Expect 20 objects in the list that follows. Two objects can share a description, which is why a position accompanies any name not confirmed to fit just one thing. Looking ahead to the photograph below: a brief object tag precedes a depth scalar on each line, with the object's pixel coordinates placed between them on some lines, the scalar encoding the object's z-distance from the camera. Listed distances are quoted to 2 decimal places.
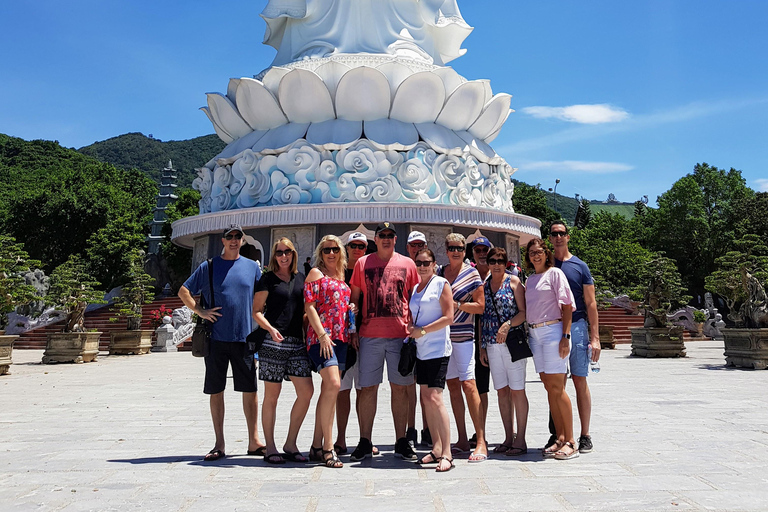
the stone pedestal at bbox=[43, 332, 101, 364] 13.35
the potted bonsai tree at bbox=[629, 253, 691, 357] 13.99
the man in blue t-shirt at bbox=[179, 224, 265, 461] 4.73
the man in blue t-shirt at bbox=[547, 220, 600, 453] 4.93
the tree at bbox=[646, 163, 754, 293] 36.91
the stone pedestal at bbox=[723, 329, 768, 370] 11.01
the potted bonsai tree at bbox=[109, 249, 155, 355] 15.97
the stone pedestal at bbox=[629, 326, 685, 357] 13.95
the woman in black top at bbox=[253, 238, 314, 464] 4.66
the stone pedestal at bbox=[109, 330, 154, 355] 15.95
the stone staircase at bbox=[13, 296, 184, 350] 19.89
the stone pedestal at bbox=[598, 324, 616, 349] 17.17
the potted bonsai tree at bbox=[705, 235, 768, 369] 11.06
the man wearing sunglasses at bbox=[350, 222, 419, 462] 4.64
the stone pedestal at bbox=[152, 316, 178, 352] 17.16
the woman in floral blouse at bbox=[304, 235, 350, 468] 4.51
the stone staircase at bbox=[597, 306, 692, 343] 20.75
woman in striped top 4.72
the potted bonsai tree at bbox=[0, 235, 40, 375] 11.09
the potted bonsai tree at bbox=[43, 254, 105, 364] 13.30
